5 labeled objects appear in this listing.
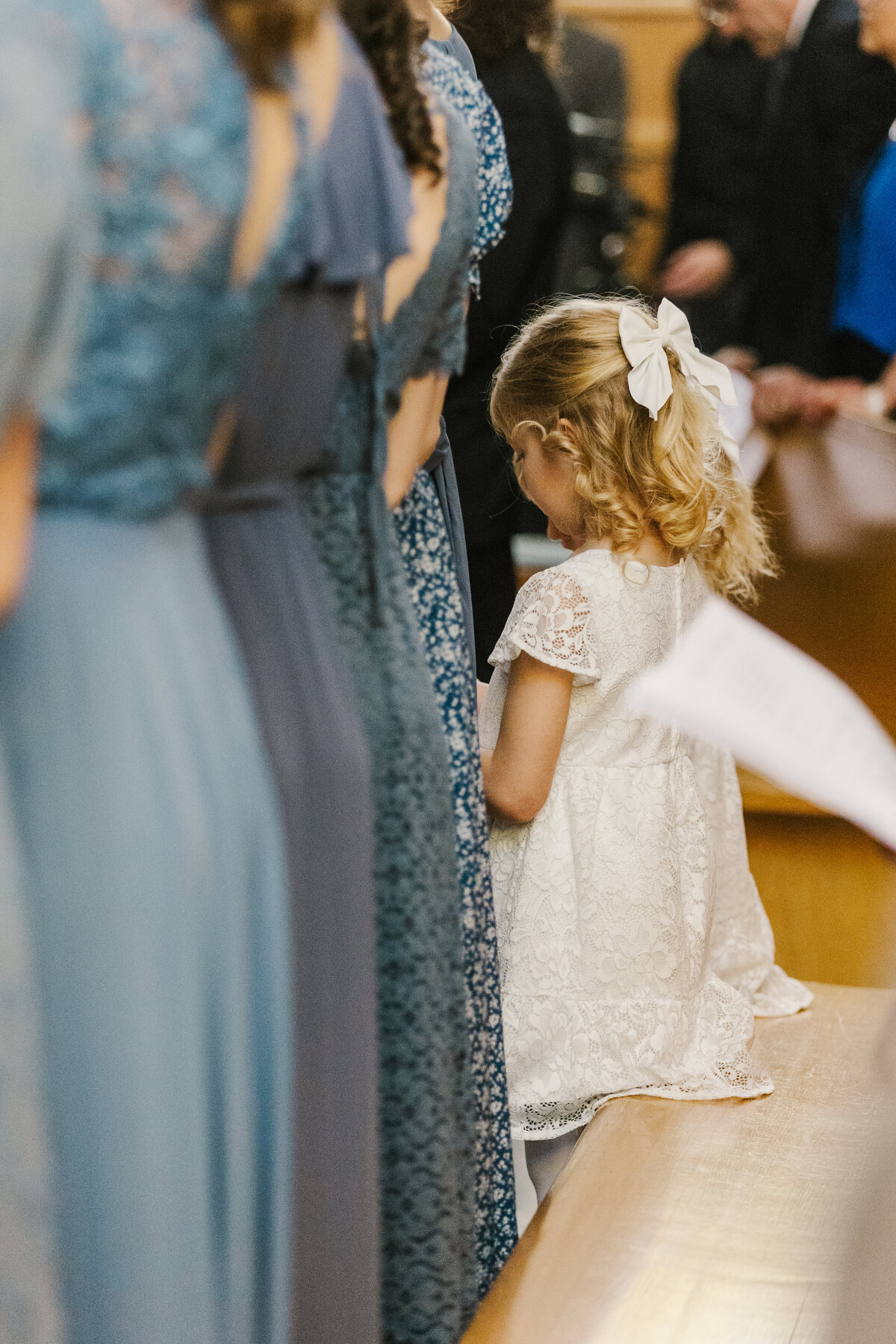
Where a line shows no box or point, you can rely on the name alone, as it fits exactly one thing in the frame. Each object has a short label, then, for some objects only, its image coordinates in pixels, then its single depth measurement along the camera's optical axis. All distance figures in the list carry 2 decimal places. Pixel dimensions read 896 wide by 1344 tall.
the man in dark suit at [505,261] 4.78
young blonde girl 3.57
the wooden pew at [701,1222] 2.93
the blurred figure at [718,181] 9.98
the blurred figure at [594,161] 11.92
